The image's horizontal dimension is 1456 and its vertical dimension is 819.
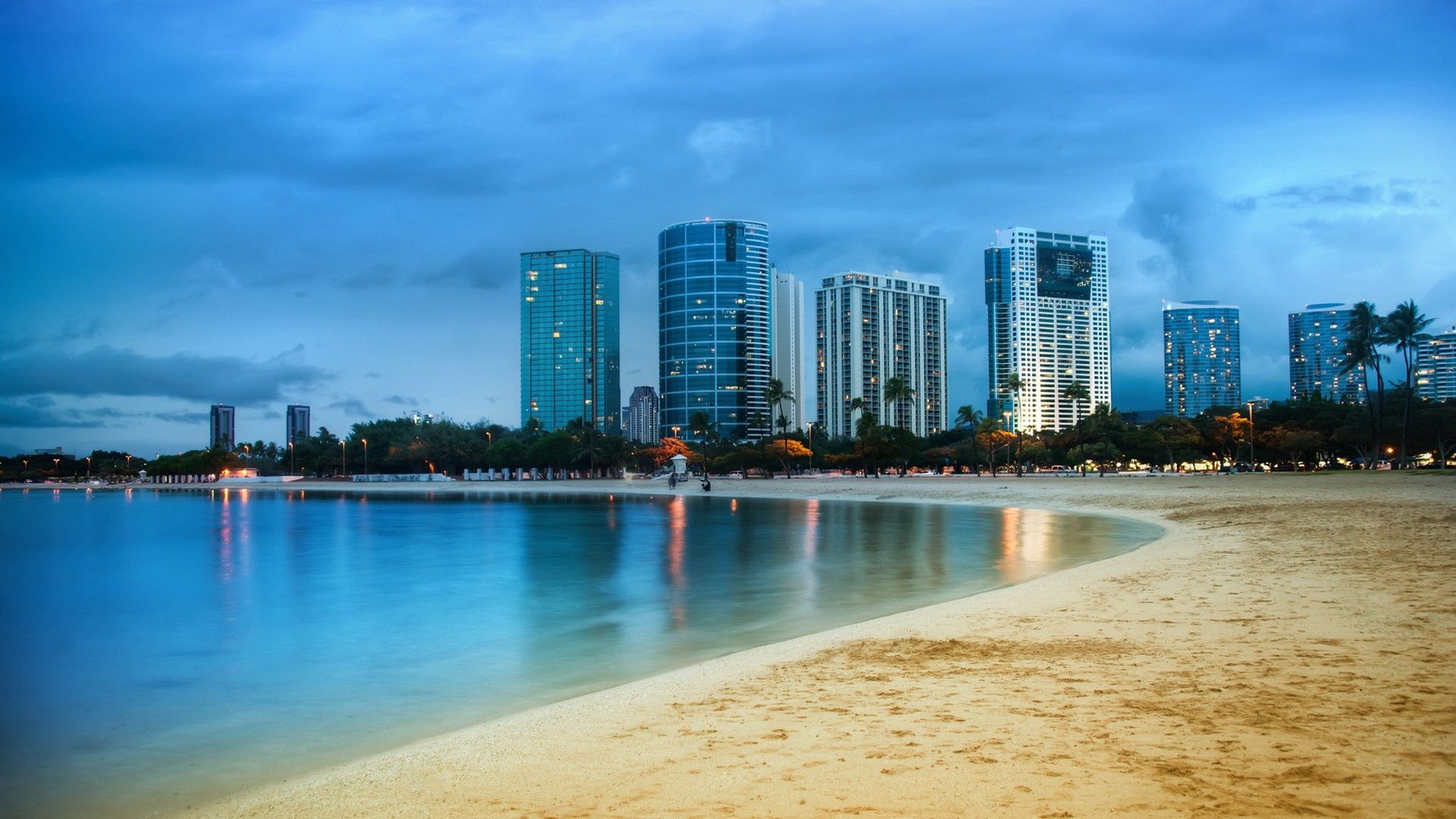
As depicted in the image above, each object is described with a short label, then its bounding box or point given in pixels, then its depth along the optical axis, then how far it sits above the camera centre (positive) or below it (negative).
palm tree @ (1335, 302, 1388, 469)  81.62 +8.32
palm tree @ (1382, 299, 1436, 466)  78.56 +9.07
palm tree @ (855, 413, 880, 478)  99.31 +0.35
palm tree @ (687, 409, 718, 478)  118.23 +2.04
